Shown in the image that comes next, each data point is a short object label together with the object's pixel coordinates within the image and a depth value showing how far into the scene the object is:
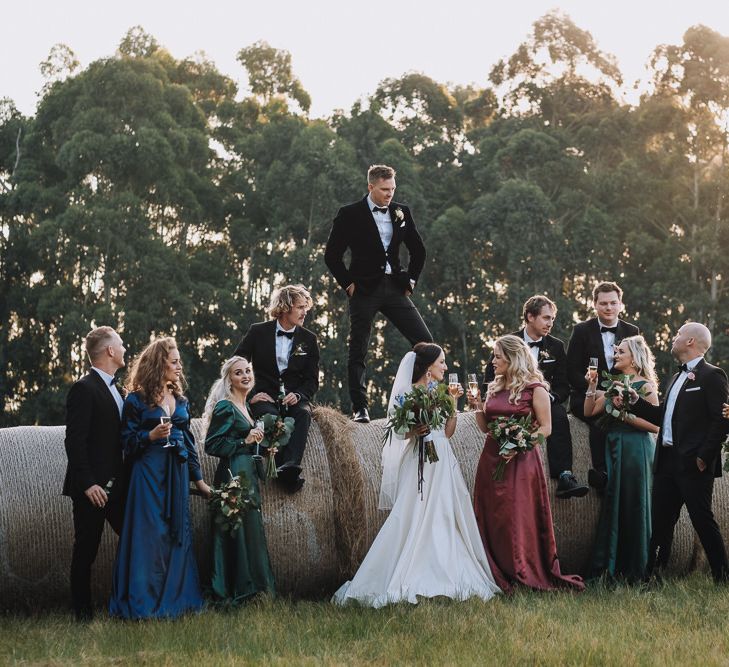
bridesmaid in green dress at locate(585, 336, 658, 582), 11.33
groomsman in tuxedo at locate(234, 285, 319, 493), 11.30
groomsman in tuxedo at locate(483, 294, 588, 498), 11.52
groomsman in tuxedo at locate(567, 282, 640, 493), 12.04
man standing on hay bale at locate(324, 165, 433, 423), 12.41
